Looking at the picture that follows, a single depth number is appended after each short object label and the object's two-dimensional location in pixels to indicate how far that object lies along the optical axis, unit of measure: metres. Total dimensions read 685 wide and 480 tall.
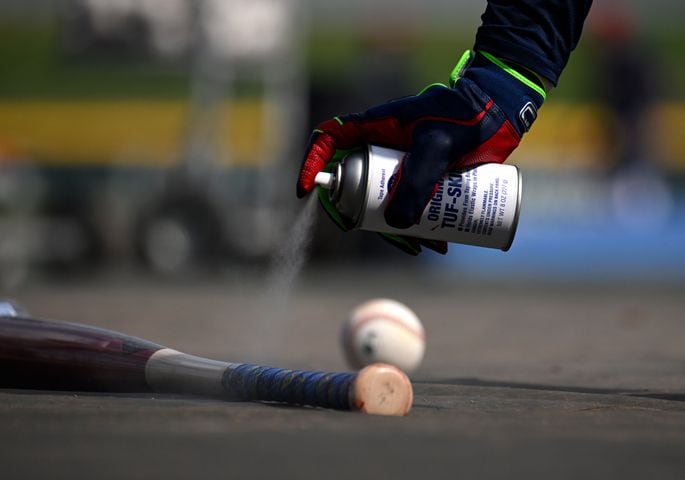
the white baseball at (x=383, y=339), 14.48
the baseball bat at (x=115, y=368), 10.31
